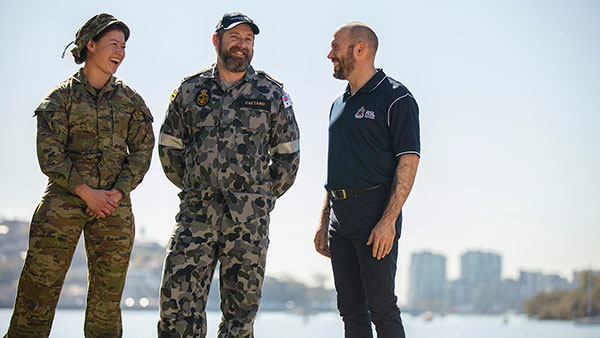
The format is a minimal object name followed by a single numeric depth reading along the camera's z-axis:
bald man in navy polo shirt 4.40
